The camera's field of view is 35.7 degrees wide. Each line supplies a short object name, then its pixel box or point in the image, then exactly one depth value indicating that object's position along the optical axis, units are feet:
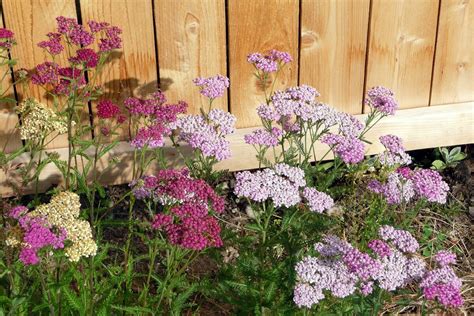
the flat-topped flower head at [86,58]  9.59
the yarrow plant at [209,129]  9.24
